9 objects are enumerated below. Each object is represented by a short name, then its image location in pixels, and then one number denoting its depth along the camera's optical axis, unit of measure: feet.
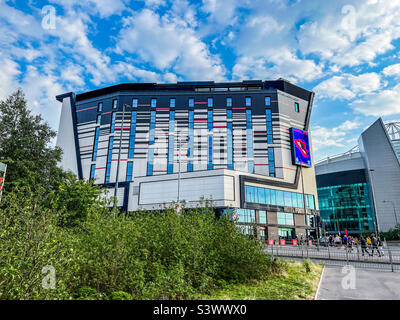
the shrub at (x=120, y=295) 22.12
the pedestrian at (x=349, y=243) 81.03
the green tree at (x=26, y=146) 78.84
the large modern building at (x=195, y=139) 174.19
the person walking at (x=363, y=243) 67.00
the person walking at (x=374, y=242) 73.87
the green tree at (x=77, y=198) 59.57
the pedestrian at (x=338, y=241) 102.77
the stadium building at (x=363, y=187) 240.94
